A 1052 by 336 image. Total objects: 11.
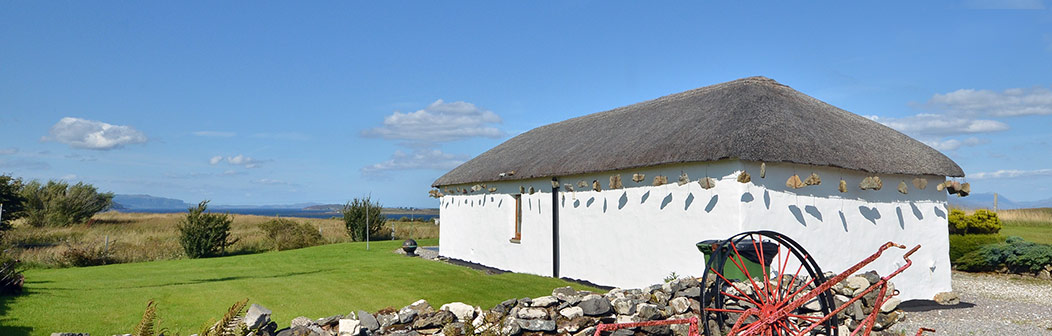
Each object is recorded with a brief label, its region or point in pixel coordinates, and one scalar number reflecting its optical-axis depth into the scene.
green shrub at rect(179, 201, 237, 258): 18.70
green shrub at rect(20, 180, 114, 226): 31.25
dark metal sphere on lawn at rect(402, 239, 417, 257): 18.61
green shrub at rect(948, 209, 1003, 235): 18.70
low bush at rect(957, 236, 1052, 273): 15.08
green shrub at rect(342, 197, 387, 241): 24.62
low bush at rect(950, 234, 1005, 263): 16.60
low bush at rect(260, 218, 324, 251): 22.72
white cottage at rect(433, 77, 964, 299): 9.36
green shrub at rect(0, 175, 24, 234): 22.88
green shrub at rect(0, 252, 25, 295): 9.86
